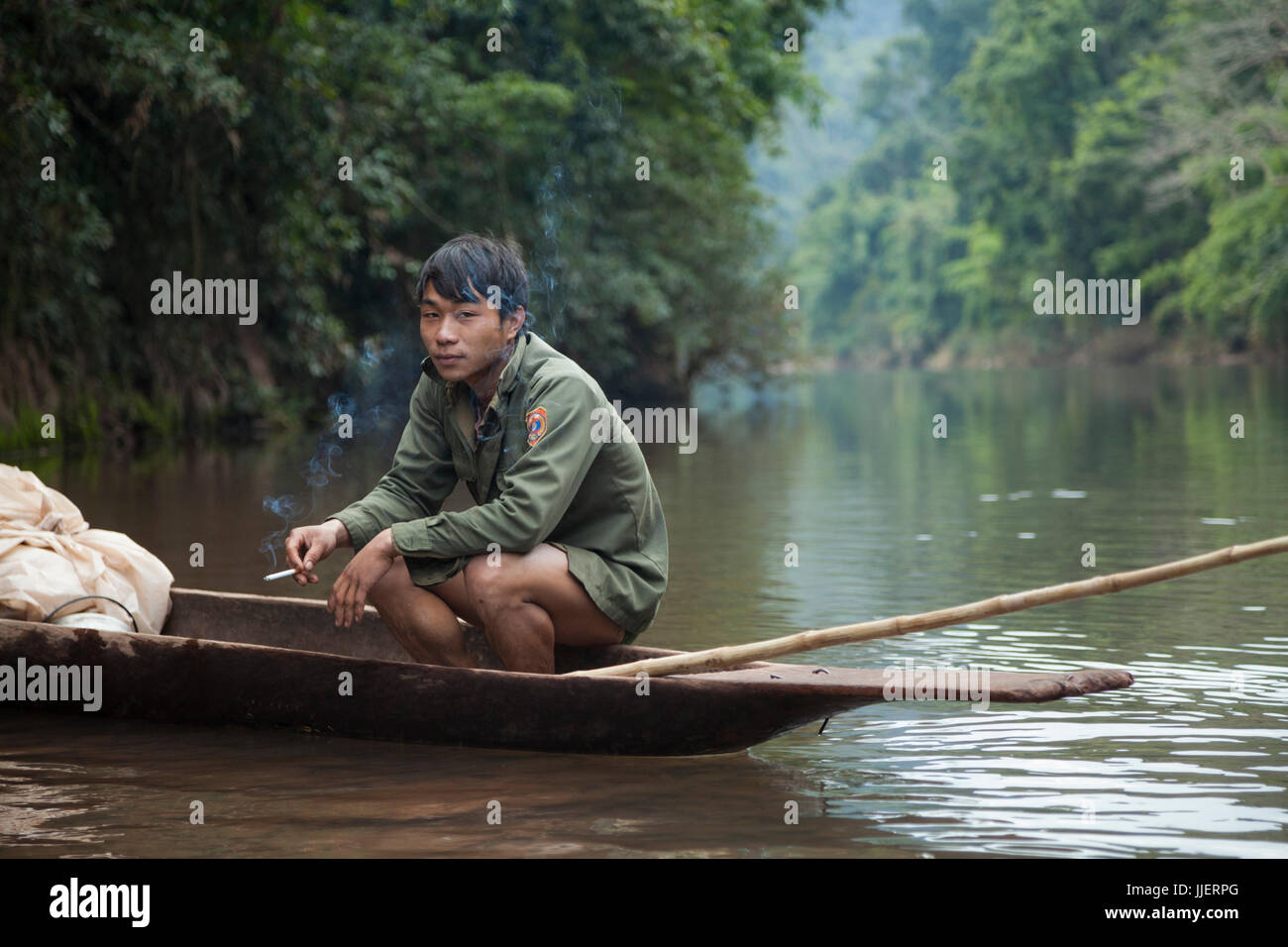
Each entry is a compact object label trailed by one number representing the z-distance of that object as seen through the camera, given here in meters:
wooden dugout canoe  4.50
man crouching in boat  4.84
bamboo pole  4.23
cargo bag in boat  5.64
